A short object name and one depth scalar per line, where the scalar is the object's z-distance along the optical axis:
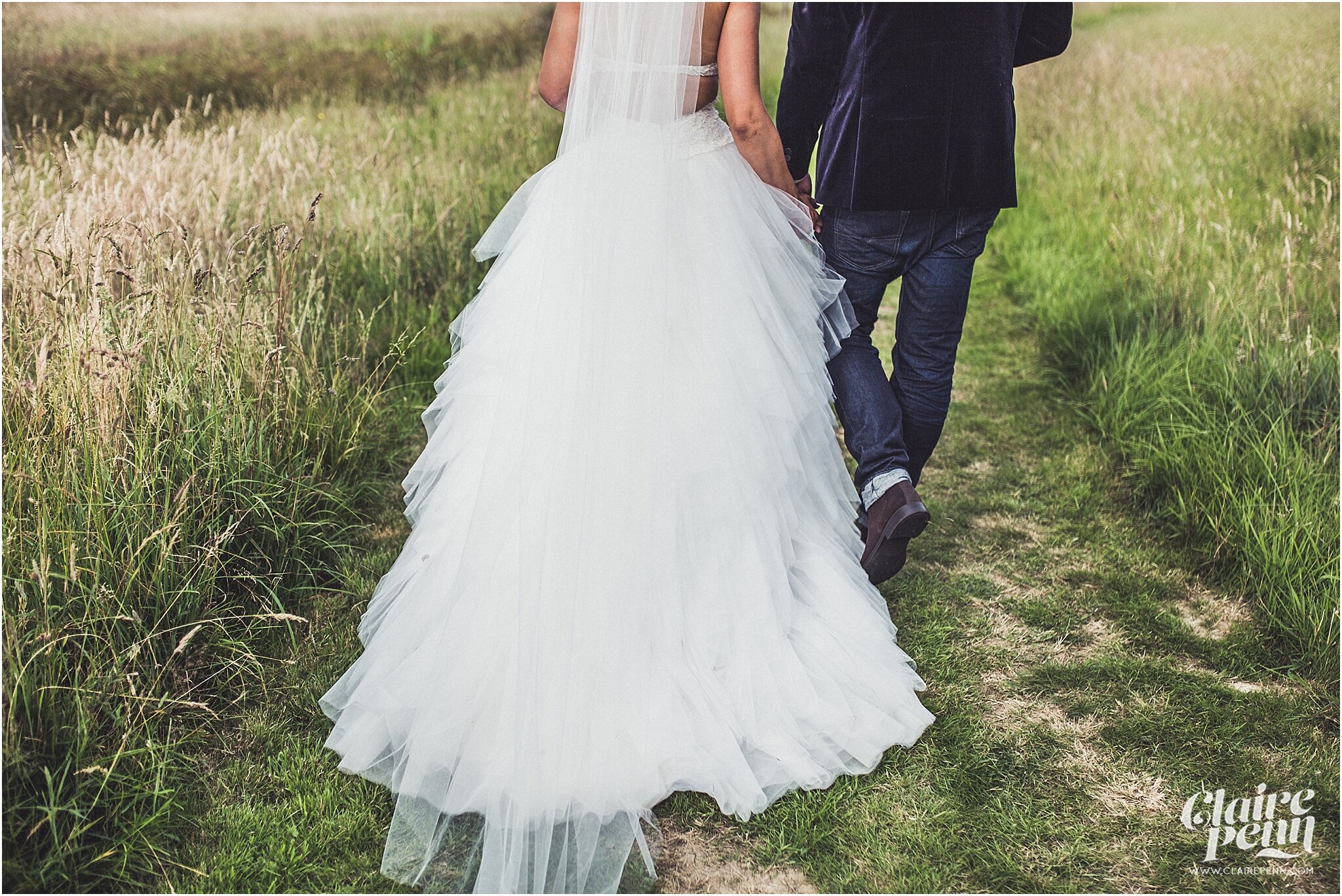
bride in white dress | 2.30
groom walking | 2.80
